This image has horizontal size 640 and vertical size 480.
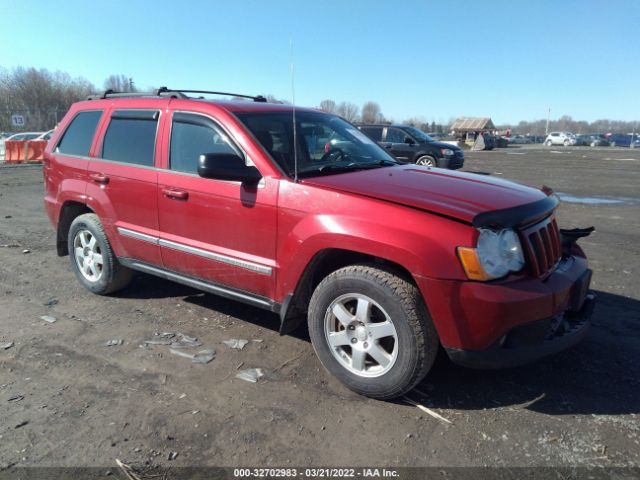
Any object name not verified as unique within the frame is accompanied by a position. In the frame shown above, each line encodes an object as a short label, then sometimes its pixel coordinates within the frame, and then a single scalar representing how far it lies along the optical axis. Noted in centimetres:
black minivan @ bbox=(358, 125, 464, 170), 1591
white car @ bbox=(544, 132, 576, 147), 5746
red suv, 278
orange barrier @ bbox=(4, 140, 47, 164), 2286
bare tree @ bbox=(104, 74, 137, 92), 8089
